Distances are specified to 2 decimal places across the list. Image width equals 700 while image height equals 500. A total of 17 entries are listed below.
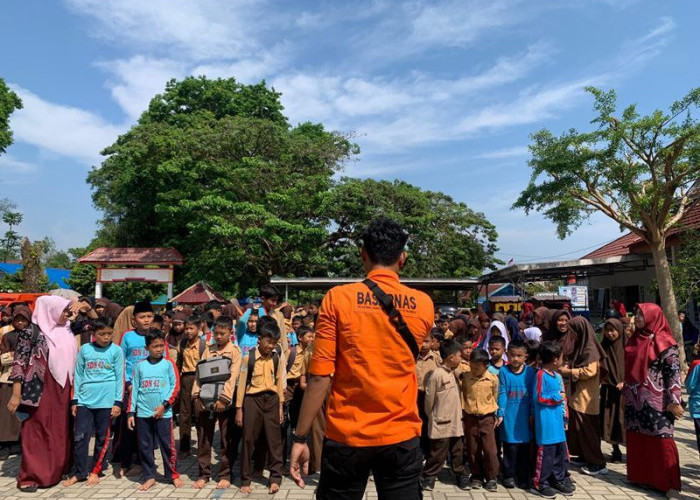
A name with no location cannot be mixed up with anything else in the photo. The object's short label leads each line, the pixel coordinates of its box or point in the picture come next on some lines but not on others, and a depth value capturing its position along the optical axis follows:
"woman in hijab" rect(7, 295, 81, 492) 4.80
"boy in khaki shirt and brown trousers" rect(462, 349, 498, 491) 4.90
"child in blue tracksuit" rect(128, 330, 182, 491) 4.97
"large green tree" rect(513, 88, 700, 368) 10.32
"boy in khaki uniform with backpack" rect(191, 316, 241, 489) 4.96
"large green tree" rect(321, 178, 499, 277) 22.42
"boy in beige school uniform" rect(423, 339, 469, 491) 4.97
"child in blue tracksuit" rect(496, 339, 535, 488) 4.95
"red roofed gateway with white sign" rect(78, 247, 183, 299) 24.19
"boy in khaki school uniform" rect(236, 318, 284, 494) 4.91
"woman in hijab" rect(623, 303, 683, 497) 4.61
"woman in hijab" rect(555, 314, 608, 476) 5.31
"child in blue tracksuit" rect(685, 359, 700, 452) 4.79
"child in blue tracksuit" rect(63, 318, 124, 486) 4.98
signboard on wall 18.64
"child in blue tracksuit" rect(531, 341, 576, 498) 4.76
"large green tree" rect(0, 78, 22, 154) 22.95
